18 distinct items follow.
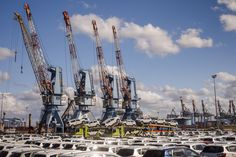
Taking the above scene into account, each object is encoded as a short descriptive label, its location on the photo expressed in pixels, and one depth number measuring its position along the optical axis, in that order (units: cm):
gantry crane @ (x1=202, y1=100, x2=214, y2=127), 17225
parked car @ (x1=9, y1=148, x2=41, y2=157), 1219
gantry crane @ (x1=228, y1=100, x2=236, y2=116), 17888
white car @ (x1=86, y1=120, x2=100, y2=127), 5986
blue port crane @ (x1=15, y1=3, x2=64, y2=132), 7138
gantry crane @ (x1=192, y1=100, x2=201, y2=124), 16934
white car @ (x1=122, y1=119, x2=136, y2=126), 6176
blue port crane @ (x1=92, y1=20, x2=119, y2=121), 9388
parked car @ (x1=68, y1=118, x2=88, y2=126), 6390
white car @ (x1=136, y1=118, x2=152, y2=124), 6351
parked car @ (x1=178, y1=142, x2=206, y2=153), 1889
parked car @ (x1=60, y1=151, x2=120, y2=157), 1003
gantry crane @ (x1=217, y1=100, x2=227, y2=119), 17648
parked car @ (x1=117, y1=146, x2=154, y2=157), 1591
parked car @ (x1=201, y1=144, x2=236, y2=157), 1475
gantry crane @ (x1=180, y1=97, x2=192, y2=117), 16885
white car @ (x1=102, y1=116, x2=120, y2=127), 6396
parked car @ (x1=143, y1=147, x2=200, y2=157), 1245
